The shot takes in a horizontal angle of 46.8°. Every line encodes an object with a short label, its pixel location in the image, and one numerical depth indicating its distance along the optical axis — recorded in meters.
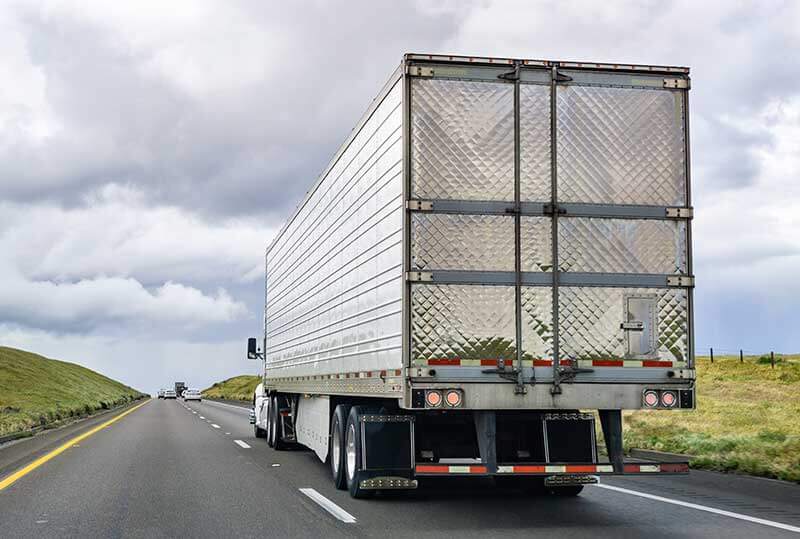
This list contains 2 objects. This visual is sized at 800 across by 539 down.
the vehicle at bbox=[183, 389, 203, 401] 84.50
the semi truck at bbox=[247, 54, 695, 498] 9.07
